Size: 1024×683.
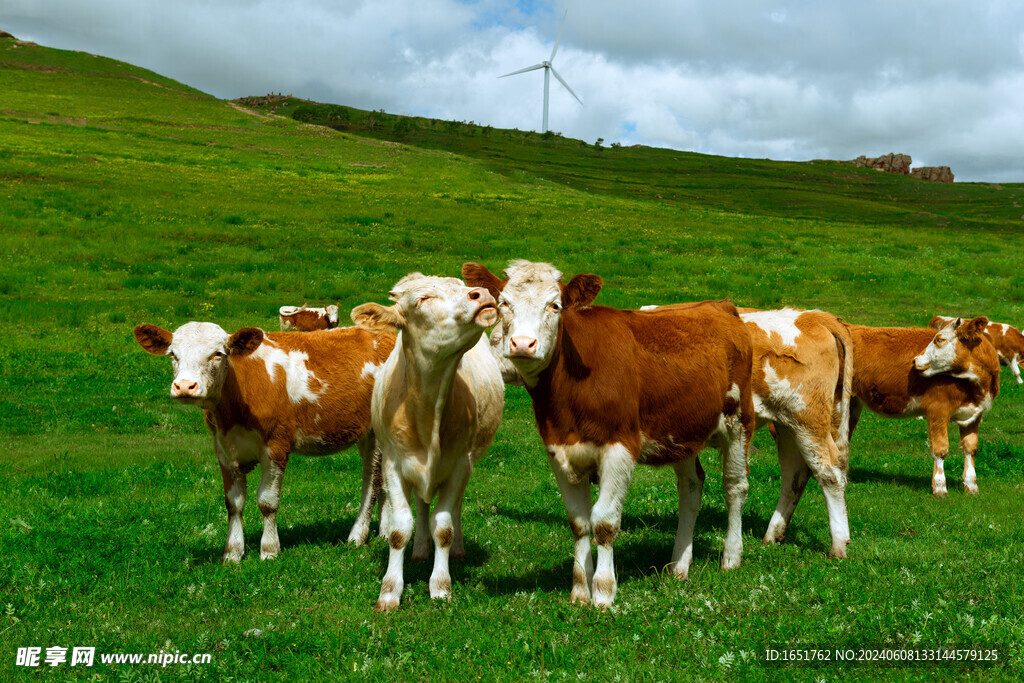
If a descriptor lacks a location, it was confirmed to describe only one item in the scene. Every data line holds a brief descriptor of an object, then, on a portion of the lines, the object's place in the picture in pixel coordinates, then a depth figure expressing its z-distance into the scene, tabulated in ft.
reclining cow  58.65
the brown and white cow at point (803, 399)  28.55
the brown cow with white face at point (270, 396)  26.23
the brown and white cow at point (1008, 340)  49.08
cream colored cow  21.54
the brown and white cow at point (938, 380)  38.93
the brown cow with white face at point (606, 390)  21.75
